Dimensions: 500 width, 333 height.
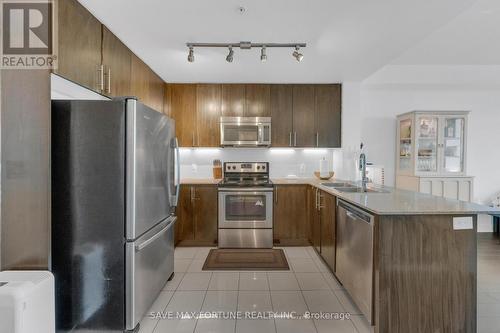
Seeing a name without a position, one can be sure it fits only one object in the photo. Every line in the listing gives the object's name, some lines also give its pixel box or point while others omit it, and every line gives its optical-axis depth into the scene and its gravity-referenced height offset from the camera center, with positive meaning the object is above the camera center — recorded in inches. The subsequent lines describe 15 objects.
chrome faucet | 116.4 -3.7
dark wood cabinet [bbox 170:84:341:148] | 162.6 +31.8
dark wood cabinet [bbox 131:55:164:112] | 118.9 +38.3
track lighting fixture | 103.0 +45.6
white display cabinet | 163.3 +6.1
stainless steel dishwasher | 75.7 -29.4
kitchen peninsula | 70.6 -28.2
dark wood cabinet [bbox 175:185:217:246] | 148.3 -29.1
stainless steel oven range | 146.3 -29.4
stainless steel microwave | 159.8 +18.1
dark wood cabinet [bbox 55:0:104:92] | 72.7 +35.0
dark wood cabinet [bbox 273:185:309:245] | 150.3 -30.3
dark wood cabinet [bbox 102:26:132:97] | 95.1 +37.3
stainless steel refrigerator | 70.8 -14.1
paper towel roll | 165.6 -4.1
